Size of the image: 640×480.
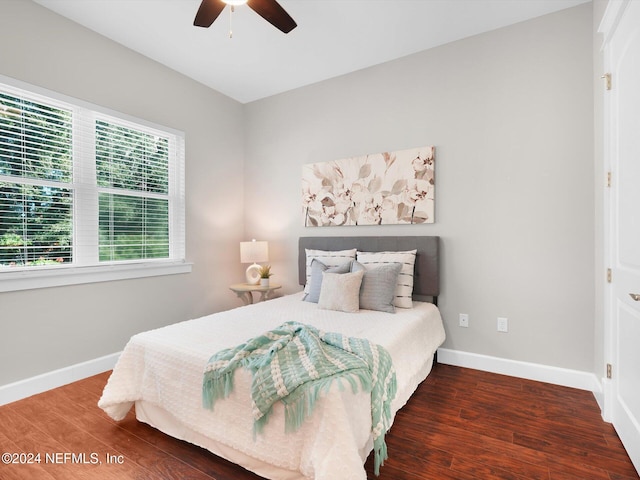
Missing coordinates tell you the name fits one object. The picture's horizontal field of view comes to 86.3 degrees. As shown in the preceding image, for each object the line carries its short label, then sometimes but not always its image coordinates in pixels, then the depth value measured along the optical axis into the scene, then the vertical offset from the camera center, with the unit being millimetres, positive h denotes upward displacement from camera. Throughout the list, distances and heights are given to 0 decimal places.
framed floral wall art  3143 +480
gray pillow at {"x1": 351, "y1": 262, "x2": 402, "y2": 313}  2725 -408
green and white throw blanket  1426 -601
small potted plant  3791 -416
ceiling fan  2057 +1423
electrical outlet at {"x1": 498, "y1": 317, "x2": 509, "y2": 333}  2828 -734
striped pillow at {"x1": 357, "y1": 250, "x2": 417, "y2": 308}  2861 -238
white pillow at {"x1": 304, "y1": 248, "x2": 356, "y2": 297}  3202 -186
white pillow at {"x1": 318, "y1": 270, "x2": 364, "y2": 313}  2695 -435
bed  1363 -766
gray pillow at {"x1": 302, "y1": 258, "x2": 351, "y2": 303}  2973 -326
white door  1659 +99
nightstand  3656 -549
